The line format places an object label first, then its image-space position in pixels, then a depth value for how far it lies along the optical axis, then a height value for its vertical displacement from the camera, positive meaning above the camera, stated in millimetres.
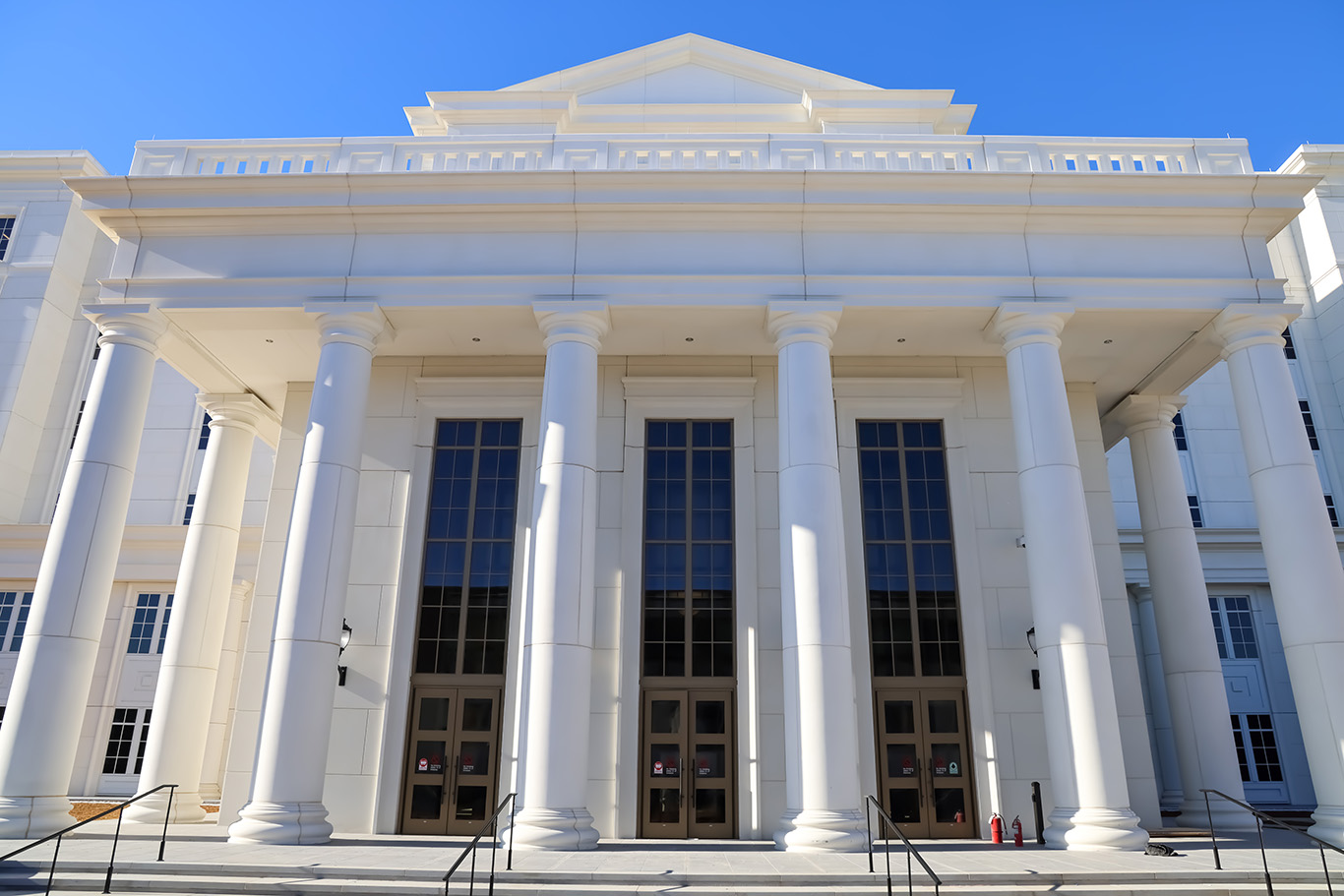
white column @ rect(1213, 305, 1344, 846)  15852 +3885
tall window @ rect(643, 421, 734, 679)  19484 +4295
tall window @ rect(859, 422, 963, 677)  19656 +4330
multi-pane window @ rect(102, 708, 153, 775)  28359 +88
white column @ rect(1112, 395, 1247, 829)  20172 +3117
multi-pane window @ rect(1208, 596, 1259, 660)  30406 +4112
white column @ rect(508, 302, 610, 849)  15148 +2577
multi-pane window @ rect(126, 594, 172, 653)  29359 +3703
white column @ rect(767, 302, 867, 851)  15066 +2508
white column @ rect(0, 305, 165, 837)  15359 +2713
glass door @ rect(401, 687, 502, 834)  18625 -217
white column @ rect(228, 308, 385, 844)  15477 +2473
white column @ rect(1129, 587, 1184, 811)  26622 +1777
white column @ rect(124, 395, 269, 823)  19750 +2860
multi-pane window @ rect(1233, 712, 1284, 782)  29406 +372
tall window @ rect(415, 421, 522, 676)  19781 +4273
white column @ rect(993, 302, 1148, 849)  15352 +2605
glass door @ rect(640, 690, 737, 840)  18344 -272
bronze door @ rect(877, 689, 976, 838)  18500 -134
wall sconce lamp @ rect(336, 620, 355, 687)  19219 +2112
